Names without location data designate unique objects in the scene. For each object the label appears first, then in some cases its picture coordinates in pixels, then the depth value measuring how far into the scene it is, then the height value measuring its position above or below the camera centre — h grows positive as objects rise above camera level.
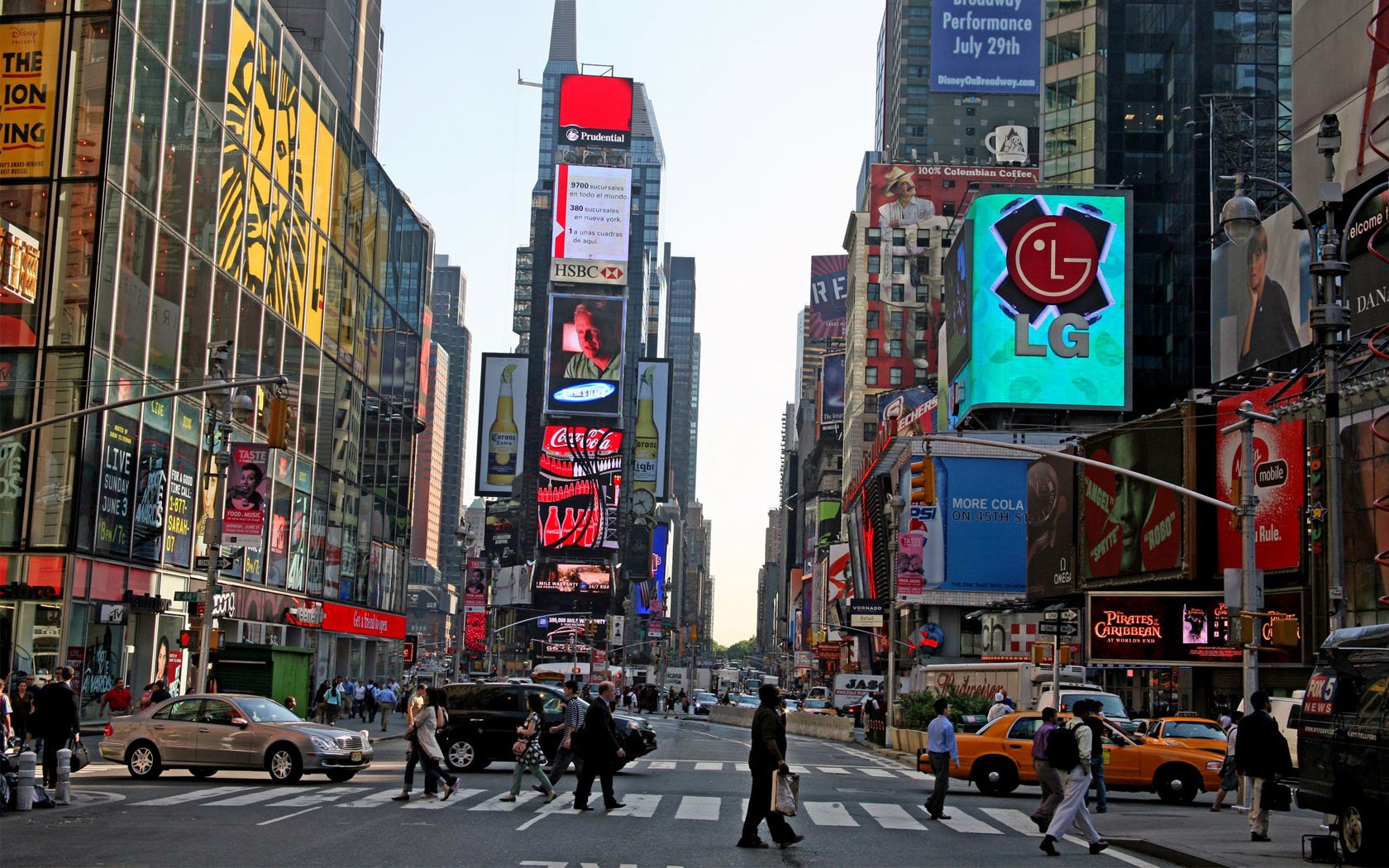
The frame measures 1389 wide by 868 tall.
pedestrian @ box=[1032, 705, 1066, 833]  18.56 -2.03
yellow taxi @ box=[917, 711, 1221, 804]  27.48 -2.63
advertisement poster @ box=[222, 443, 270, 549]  35.00 +2.31
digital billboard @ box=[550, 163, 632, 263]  164.88 +42.68
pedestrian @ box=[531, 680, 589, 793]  22.34 -1.82
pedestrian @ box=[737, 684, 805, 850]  16.75 -1.78
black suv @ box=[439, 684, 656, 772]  28.92 -2.32
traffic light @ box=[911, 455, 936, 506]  26.20 +2.36
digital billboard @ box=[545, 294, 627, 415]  162.12 +26.74
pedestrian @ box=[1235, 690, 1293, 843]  19.41 -1.65
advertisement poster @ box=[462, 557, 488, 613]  71.44 +0.46
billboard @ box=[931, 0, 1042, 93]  115.12 +43.74
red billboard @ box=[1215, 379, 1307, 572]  45.78 +4.18
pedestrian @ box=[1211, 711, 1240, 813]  24.44 -2.45
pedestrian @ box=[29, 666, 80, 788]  21.48 -1.90
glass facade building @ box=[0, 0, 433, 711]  41.03 +9.00
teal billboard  81.88 +17.22
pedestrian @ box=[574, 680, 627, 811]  21.00 -2.00
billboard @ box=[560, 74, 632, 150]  169.62 +55.88
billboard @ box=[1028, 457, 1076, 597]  65.94 +4.11
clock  197.25 +13.45
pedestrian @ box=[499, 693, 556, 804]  22.03 -2.29
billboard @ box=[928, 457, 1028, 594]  82.75 +4.85
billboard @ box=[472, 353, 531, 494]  159.75 +19.24
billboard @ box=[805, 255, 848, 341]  192.12 +40.95
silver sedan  24.75 -2.47
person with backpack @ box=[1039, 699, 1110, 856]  17.62 -1.95
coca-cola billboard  165.25 +12.84
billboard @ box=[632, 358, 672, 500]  173.00 +21.43
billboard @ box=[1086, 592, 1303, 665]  51.47 -0.25
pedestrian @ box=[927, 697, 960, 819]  21.88 -2.08
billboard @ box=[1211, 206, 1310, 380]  55.78 +12.97
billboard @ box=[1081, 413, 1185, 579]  54.75 +4.47
